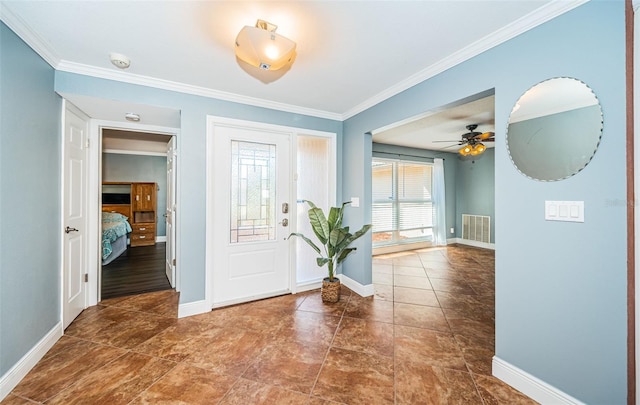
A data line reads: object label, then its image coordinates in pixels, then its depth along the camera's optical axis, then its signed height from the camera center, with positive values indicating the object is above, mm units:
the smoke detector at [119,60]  1932 +1205
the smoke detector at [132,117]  2600 +981
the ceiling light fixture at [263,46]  1435 +1004
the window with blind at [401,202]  5367 +19
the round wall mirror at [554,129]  1286 +440
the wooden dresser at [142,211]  6180 -216
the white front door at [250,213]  2711 -126
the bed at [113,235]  4256 -648
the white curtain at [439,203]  5996 -5
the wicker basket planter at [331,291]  2832 -1073
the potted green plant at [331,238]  2764 -415
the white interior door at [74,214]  2230 -110
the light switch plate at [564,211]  1314 -47
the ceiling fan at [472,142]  3828 +1011
